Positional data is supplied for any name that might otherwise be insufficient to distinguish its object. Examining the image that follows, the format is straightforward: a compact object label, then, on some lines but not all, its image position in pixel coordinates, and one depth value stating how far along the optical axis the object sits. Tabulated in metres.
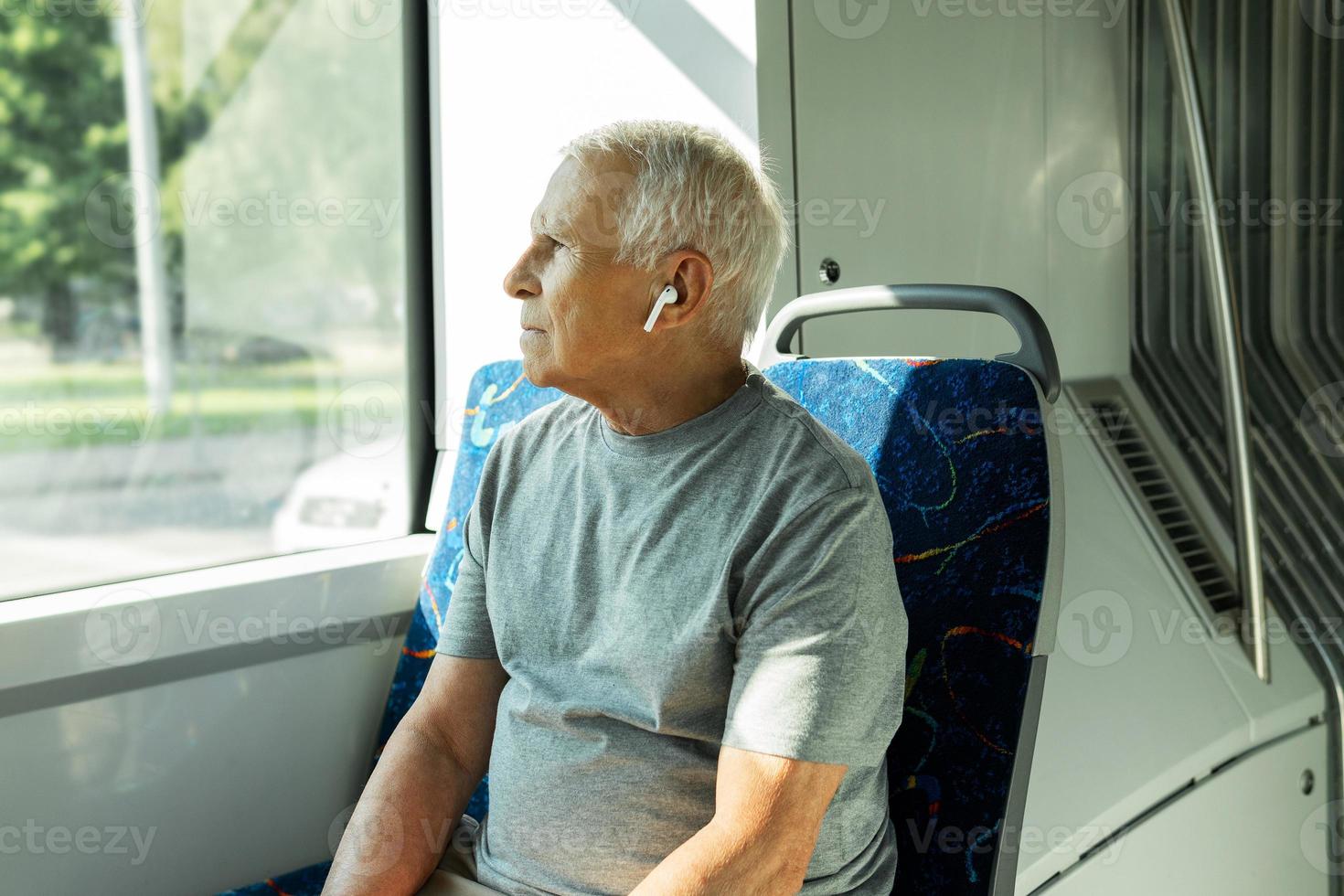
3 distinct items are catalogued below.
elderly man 0.99
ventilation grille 2.06
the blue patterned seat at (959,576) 1.17
